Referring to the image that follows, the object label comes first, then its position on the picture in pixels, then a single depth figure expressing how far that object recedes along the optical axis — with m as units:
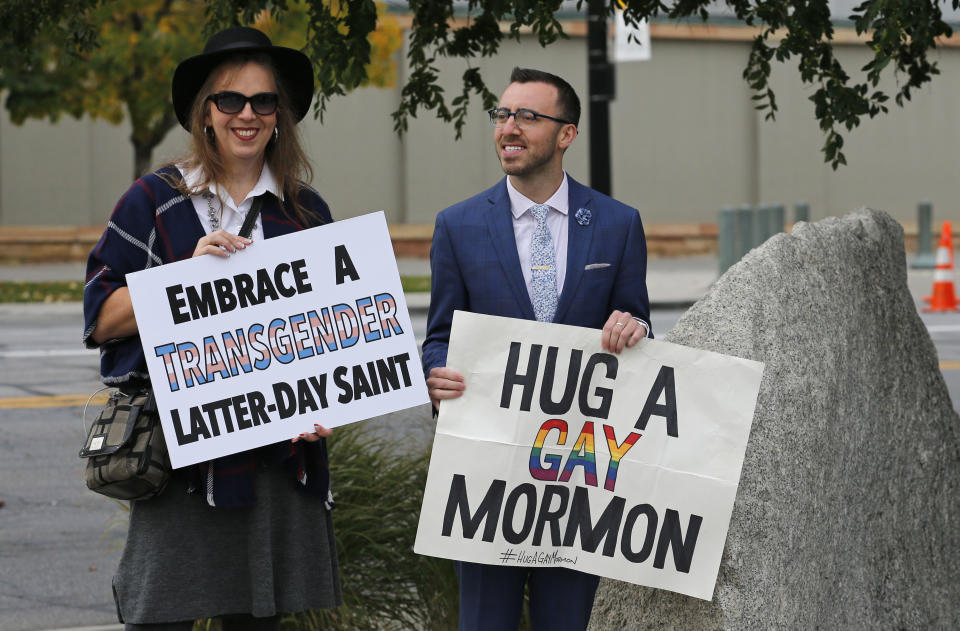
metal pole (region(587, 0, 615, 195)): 11.84
